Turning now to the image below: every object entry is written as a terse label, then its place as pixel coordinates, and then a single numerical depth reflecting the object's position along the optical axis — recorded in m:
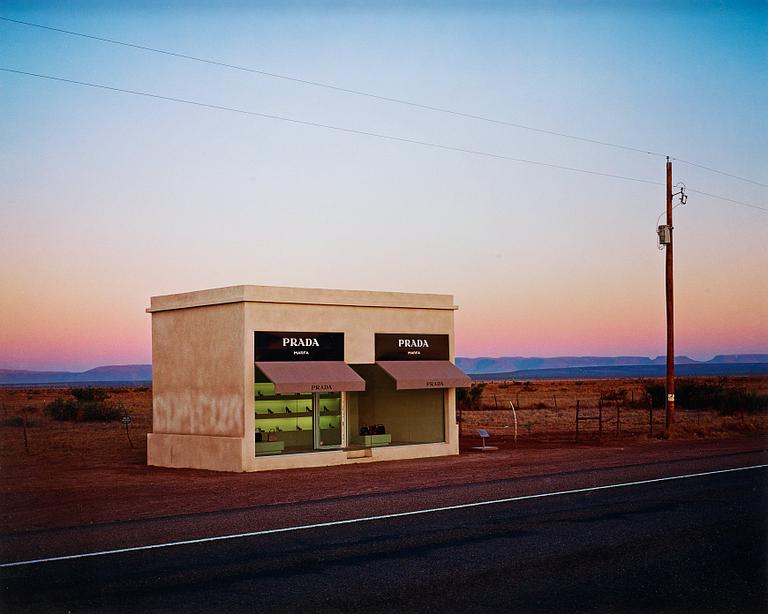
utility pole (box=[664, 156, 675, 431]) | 35.03
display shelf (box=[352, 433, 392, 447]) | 27.41
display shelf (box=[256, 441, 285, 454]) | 24.34
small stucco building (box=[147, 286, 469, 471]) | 23.94
